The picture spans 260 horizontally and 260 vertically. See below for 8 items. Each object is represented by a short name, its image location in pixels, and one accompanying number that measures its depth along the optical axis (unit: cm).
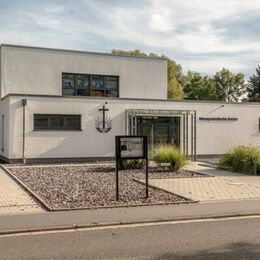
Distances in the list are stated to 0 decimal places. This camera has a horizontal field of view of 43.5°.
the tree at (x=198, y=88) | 4769
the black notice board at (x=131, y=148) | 835
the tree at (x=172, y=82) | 3650
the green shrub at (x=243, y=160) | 1295
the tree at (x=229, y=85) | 5440
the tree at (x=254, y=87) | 5293
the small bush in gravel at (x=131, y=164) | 1360
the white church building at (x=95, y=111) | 1644
